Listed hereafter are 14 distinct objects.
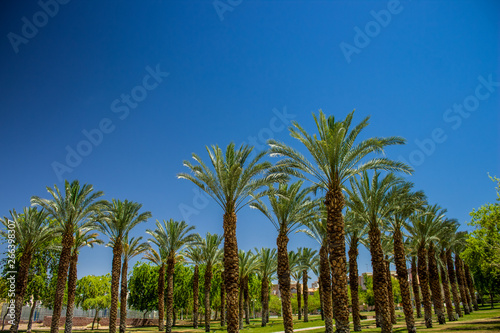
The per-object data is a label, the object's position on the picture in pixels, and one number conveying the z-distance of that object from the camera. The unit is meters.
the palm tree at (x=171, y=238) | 37.16
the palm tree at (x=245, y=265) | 43.75
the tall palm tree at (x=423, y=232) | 27.98
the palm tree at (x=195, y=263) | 41.56
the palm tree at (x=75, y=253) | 30.31
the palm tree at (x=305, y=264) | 43.42
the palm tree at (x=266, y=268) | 43.09
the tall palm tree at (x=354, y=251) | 27.00
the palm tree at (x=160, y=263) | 37.53
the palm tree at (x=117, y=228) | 30.91
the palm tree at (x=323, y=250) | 25.92
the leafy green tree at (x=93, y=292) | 46.81
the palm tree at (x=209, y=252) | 40.38
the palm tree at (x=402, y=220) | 22.81
